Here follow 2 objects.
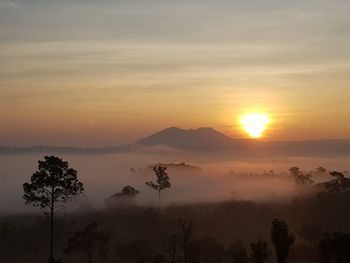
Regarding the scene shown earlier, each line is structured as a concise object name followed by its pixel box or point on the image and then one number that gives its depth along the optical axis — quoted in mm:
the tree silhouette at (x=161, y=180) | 179125
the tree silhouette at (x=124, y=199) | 185625
